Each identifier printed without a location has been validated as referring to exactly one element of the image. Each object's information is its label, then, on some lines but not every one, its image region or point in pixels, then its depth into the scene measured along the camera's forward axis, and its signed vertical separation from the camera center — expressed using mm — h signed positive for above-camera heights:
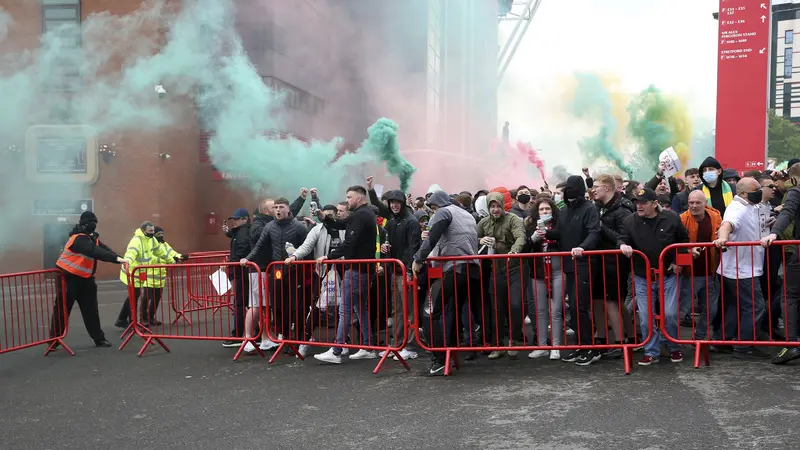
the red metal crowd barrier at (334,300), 7543 -1242
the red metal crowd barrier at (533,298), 6684 -1071
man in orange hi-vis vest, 9147 -1020
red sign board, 16078 +2326
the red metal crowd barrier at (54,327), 8781 -1725
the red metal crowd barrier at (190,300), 8633 -1601
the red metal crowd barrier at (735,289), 6410 -954
